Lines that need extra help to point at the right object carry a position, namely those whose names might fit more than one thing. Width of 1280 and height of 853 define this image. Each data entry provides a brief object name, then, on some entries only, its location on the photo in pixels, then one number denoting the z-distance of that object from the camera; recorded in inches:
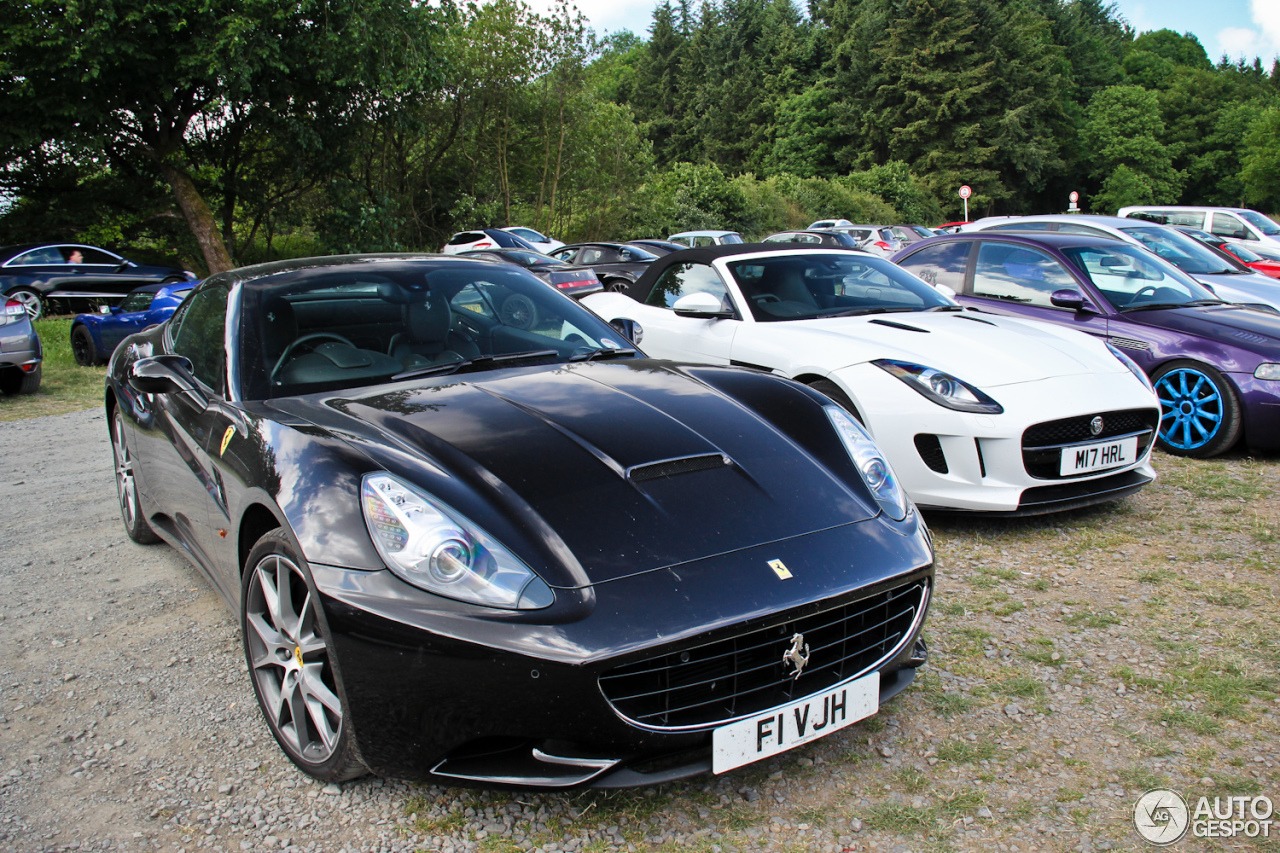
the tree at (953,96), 2134.6
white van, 628.1
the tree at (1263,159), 2317.9
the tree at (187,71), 601.3
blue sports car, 450.0
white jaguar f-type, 158.4
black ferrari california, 76.8
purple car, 210.4
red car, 519.2
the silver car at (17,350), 366.9
